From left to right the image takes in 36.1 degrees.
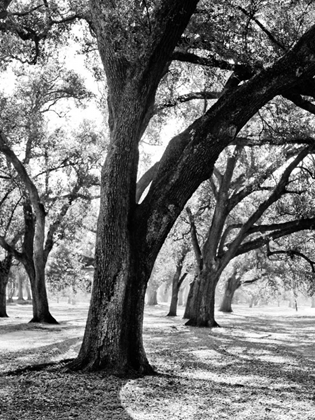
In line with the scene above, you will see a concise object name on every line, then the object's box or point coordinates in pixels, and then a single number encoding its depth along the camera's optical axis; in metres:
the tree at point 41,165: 18.23
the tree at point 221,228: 18.78
